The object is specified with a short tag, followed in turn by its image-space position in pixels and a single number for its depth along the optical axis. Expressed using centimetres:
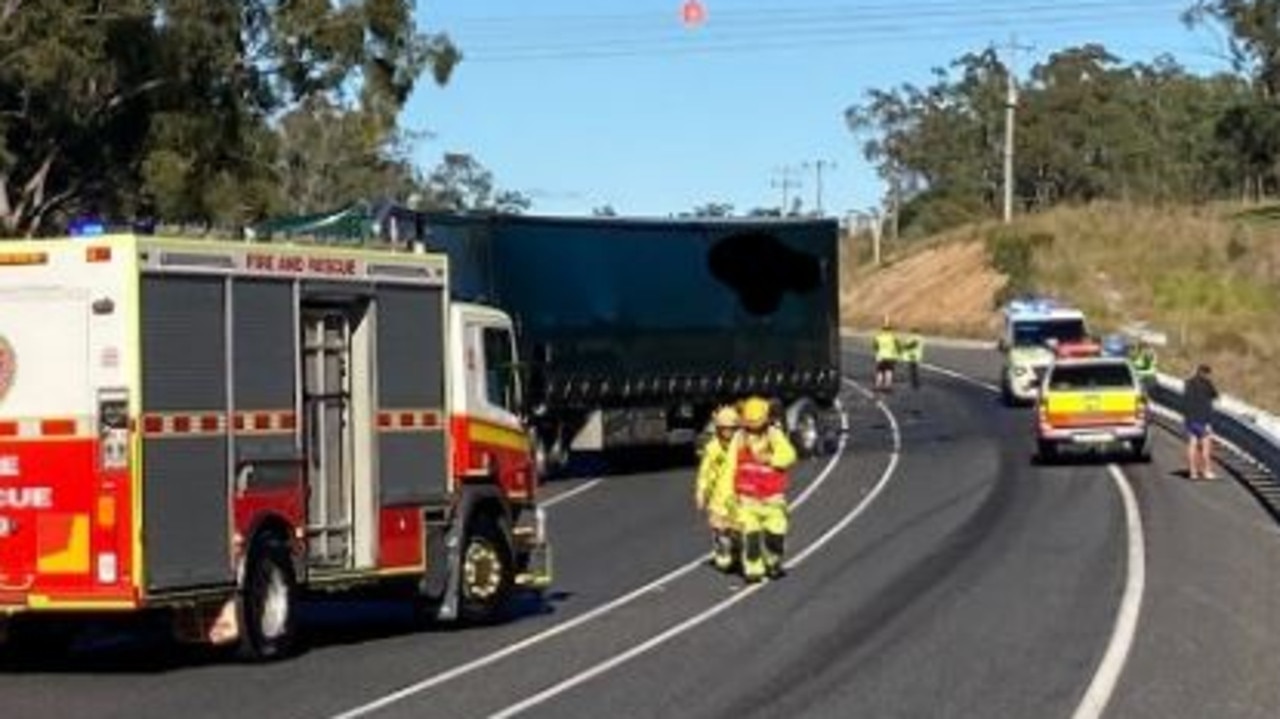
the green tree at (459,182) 14525
